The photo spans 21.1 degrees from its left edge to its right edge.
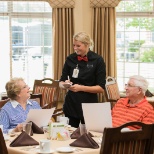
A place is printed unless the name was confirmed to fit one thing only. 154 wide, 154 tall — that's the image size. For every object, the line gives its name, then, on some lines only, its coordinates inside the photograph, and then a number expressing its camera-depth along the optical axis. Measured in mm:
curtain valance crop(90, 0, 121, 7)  7137
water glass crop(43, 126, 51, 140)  3627
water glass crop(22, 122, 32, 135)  3591
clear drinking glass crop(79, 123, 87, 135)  3574
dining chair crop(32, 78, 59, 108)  6077
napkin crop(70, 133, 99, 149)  3242
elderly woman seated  3941
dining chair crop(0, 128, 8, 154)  2994
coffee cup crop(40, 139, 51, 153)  3059
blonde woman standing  4699
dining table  3110
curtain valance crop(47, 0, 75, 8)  7180
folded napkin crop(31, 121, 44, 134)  3748
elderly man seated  3824
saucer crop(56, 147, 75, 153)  3084
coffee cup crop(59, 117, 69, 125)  3930
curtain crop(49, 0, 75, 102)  7215
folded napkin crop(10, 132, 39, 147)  3287
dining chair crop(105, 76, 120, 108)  6230
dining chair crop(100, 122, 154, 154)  2775
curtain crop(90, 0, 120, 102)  7172
